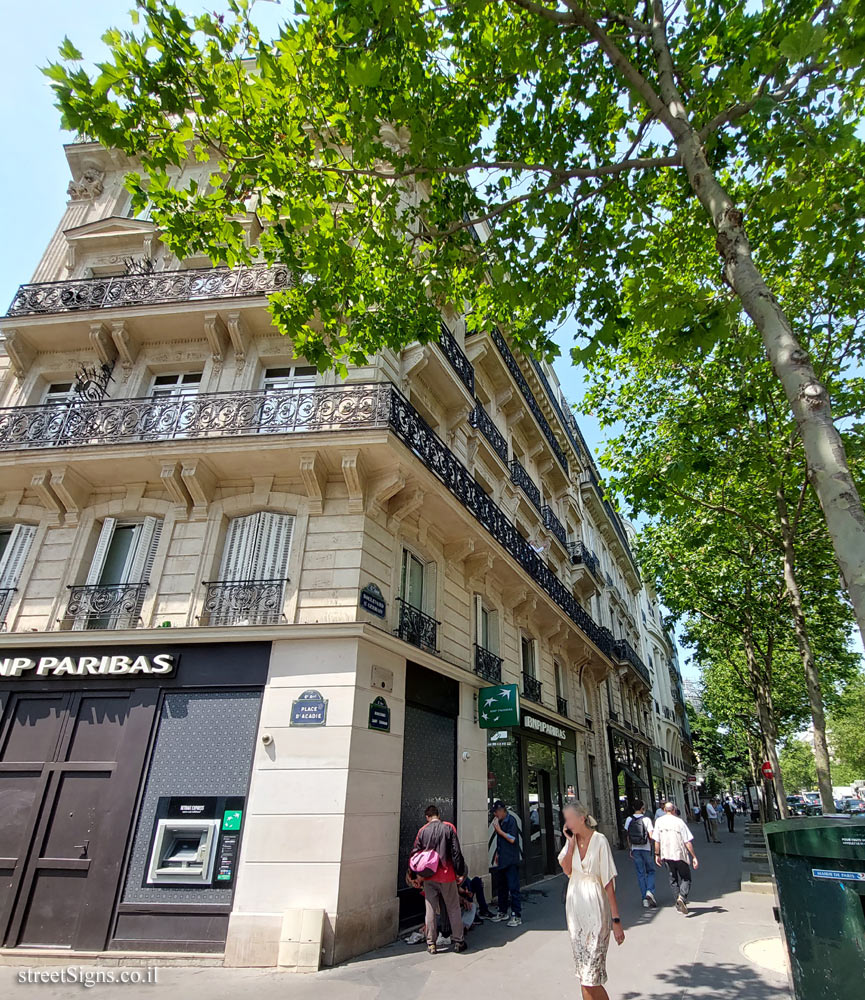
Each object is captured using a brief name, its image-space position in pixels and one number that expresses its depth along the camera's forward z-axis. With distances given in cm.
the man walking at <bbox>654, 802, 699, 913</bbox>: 911
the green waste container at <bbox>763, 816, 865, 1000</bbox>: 284
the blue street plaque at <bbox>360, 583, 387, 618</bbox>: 844
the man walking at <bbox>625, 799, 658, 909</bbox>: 992
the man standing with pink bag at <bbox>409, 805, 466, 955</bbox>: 699
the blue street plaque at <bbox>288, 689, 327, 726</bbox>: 758
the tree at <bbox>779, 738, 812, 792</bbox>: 6912
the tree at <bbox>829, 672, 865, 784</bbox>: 5041
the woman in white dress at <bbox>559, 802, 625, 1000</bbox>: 402
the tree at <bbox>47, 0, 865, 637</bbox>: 596
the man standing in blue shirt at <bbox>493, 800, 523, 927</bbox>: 841
